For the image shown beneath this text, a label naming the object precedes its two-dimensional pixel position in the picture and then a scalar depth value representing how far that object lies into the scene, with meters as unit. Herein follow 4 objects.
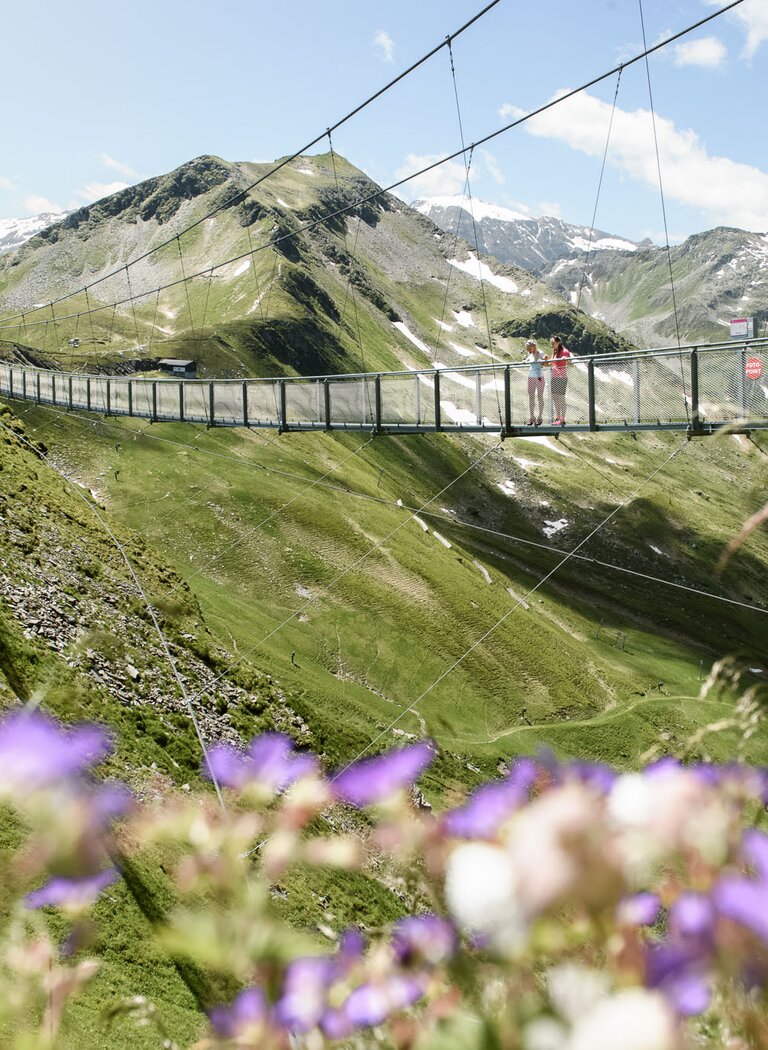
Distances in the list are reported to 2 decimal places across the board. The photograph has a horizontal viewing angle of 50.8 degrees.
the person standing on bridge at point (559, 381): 24.73
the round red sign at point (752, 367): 19.98
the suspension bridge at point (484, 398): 20.86
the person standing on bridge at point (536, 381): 24.78
